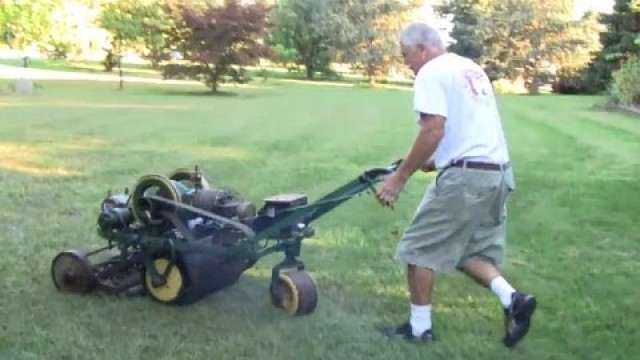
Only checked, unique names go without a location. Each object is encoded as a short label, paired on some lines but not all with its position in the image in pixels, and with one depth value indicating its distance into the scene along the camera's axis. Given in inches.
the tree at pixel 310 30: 1999.3
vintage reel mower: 208.1
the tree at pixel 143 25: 1344.7
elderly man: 181.2
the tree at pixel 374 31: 2006.6
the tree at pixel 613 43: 1619.1
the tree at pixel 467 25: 1895.9
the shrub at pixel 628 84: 1037.2
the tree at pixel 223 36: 1285.7
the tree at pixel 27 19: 730.8
